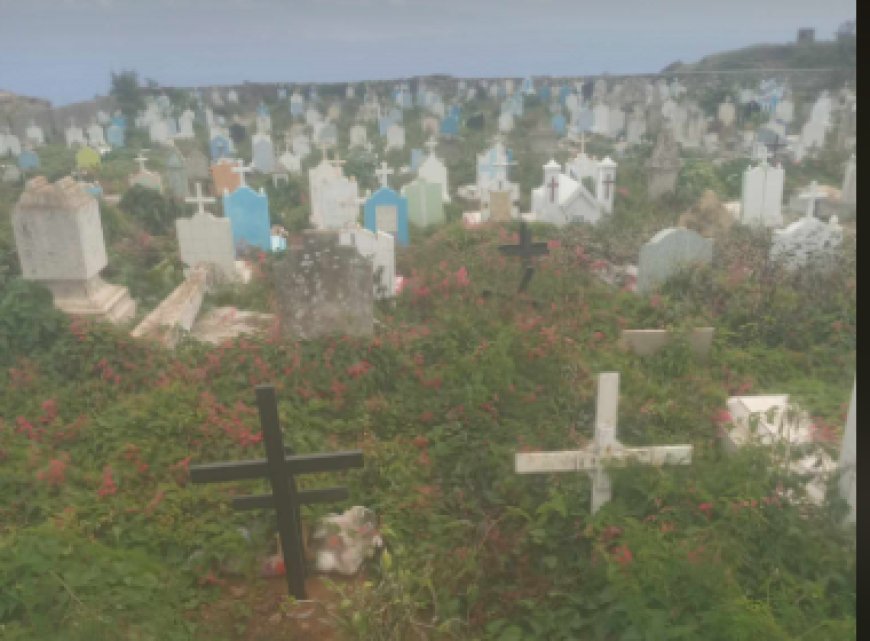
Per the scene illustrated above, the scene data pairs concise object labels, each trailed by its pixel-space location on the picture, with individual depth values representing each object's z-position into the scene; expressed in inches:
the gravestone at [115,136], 797.2
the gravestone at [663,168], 456.4
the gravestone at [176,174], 492.7
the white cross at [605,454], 144.9
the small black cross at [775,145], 508.3
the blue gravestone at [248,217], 365.4
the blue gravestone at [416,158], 583.9
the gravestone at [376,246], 294.0
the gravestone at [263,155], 600.1
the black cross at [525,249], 285.3
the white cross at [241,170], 409.3
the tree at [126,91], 1000.9
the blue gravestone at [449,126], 801.4
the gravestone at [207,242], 315.9
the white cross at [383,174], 392.8
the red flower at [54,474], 160.9
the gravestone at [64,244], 246.4
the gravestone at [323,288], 237.5
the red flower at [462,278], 267.5
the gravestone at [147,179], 463.5
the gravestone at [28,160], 605.5
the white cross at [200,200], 321.1
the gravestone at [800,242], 283.4
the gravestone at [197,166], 533.3
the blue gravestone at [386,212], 365.4
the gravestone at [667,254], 286.9
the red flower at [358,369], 207.9
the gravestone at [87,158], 617.6
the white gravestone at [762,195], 401.4
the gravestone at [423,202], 421.4
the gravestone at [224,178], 502.0
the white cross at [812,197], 301.3
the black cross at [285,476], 134.7
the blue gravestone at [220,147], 674.8
